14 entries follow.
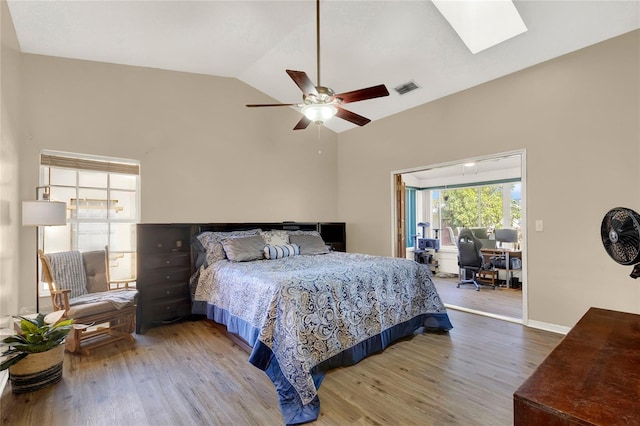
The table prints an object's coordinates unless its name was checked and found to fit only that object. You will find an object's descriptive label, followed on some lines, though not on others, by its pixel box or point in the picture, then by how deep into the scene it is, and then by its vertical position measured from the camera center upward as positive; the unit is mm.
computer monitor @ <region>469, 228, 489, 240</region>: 6170 -386
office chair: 5309 -707
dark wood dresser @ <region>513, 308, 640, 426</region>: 683 -456
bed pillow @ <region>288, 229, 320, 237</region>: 4437 -246
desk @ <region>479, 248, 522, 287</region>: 5324 -751
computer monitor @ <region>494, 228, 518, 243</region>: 5574 -399
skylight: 2695 +1847
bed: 2090 -768
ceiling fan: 2266 +935
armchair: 2793 -798
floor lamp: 2602 +52
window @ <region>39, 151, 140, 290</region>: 3344 +176
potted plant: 2139 -977
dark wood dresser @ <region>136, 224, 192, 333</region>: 3459 -668
